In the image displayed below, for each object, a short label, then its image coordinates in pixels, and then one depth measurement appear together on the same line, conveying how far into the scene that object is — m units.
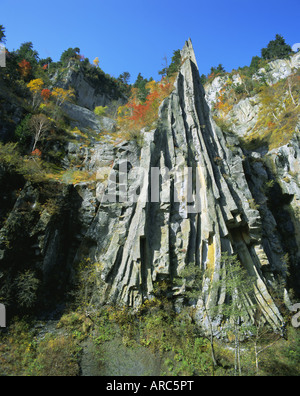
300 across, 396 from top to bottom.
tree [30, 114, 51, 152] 22.94
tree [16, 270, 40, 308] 12.84
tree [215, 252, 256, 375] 11.85
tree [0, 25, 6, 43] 28.19
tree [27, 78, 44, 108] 29.28
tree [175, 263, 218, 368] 14.05
